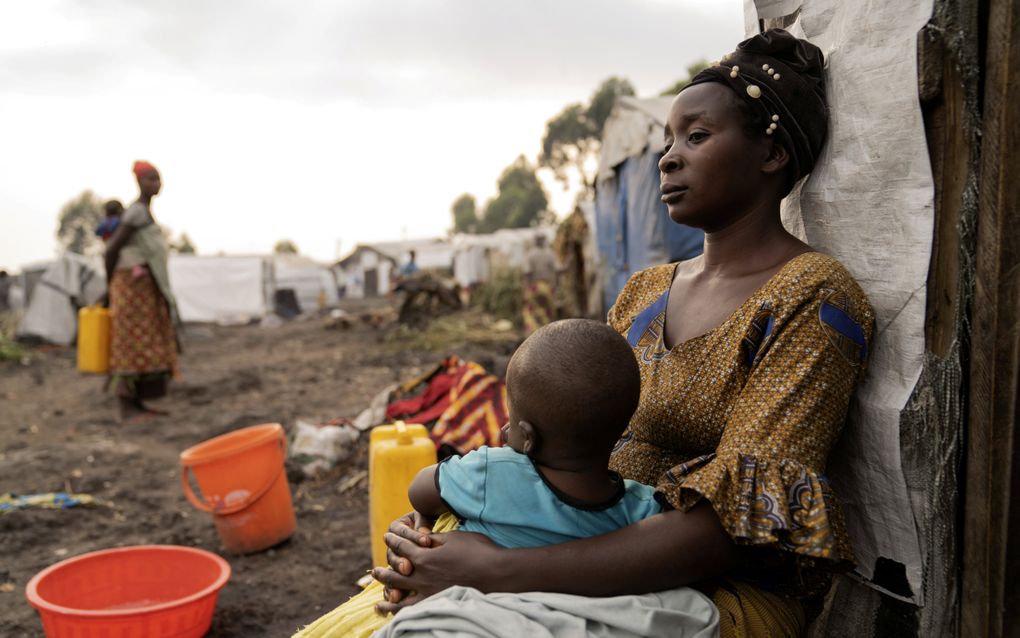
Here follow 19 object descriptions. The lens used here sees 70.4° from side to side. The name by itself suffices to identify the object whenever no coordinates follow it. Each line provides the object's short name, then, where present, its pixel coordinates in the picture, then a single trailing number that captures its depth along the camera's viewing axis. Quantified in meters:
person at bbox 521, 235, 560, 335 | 11.74
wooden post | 1.12
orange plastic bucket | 3.11
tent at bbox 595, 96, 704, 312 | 6.32
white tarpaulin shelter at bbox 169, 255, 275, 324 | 19.31
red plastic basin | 2.04
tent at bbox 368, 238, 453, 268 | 30.69
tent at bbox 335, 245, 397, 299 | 33.94
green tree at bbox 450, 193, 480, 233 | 48.45
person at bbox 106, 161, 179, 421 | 5.52
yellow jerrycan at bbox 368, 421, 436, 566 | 2.67
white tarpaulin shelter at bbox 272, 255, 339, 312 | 25.34
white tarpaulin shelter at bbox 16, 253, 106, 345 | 12.58
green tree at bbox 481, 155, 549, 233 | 38.72
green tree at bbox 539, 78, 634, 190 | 36.28
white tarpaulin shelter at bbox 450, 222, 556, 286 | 22.48
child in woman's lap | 1.26
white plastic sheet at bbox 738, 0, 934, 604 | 1.27
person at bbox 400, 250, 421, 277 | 16.24
